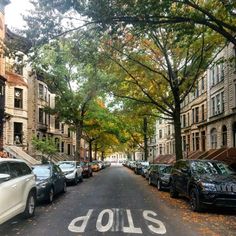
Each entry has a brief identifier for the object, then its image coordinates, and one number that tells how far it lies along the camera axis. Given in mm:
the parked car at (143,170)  22294
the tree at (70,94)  24954
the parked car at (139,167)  25541
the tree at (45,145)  21186
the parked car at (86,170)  20543
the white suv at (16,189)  5566
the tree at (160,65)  15222
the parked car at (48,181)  8777
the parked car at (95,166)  30994
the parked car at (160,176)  12931
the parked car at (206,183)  7772
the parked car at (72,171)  14986
